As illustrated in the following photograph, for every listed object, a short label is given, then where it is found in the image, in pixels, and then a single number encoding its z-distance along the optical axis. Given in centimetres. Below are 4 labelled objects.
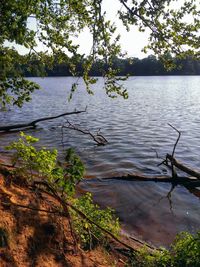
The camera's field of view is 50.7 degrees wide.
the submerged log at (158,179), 961
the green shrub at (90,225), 449
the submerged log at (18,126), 1688
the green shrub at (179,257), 399
